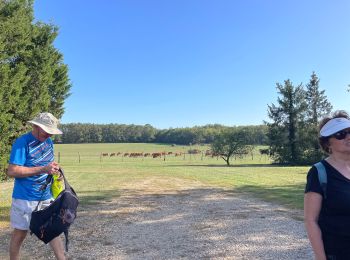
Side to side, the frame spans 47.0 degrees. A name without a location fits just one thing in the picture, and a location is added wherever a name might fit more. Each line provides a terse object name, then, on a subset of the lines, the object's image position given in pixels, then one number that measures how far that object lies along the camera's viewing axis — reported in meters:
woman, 2.74
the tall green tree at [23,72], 14.13
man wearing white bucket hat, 4.54
